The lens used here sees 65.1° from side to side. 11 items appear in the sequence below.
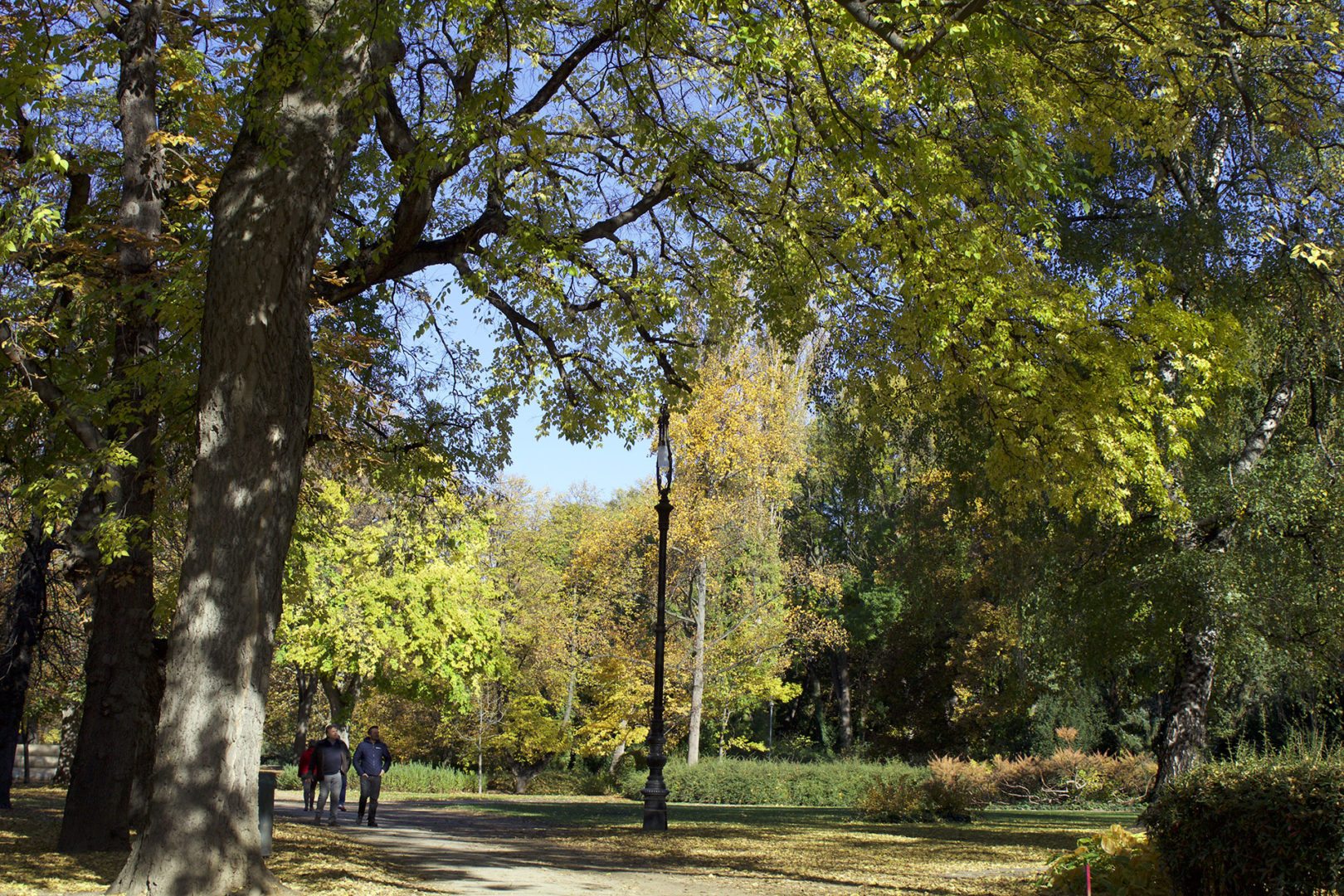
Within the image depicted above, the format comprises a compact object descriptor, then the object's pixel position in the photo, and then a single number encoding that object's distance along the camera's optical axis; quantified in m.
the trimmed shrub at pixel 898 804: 21.59
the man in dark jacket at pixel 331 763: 18.41
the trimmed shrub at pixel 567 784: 37.00
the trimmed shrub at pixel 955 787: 21.91
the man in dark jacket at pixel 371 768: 18.19
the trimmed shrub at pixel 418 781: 35.75
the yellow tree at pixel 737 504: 30.56
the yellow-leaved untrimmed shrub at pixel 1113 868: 8.45
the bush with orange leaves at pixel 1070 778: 29.45
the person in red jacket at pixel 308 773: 20.38
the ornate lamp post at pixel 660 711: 16.56
